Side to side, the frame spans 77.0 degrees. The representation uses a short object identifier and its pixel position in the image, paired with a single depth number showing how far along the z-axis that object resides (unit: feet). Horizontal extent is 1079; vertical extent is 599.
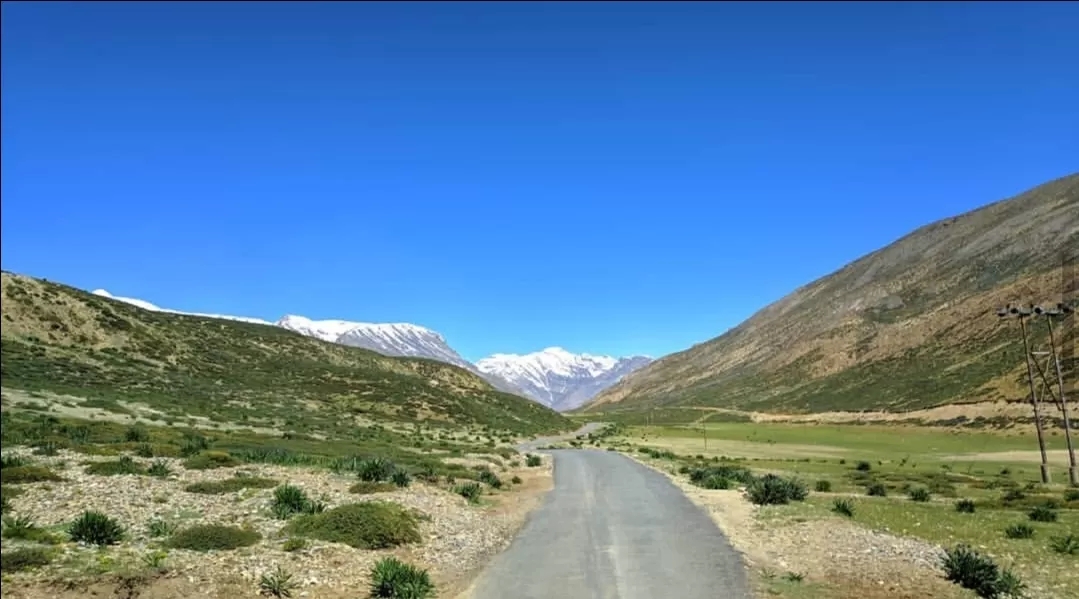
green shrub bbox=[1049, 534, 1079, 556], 64.59
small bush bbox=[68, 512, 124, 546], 52.90
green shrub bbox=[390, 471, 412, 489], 99.76
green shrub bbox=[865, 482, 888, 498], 120.78
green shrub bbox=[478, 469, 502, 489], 124.36
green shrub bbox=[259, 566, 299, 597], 47.67
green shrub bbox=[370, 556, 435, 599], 48.29
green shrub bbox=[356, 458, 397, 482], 101.40
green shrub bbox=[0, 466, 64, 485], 74.59
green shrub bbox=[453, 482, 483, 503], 101.49
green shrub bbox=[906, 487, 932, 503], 112.47
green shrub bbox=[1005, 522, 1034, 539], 73.41
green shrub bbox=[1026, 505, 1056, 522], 86.63
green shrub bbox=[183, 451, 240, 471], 100.68
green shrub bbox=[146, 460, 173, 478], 89.76
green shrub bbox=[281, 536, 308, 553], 57.52
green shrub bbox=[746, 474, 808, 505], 99.81
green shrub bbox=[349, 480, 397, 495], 89.74
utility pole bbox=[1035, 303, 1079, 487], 143.33
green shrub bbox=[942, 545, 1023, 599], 50.44
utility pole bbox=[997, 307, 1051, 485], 148.76
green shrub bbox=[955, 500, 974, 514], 95.34
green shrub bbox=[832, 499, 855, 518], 88.58
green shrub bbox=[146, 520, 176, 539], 57.52
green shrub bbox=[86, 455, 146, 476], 85.56
